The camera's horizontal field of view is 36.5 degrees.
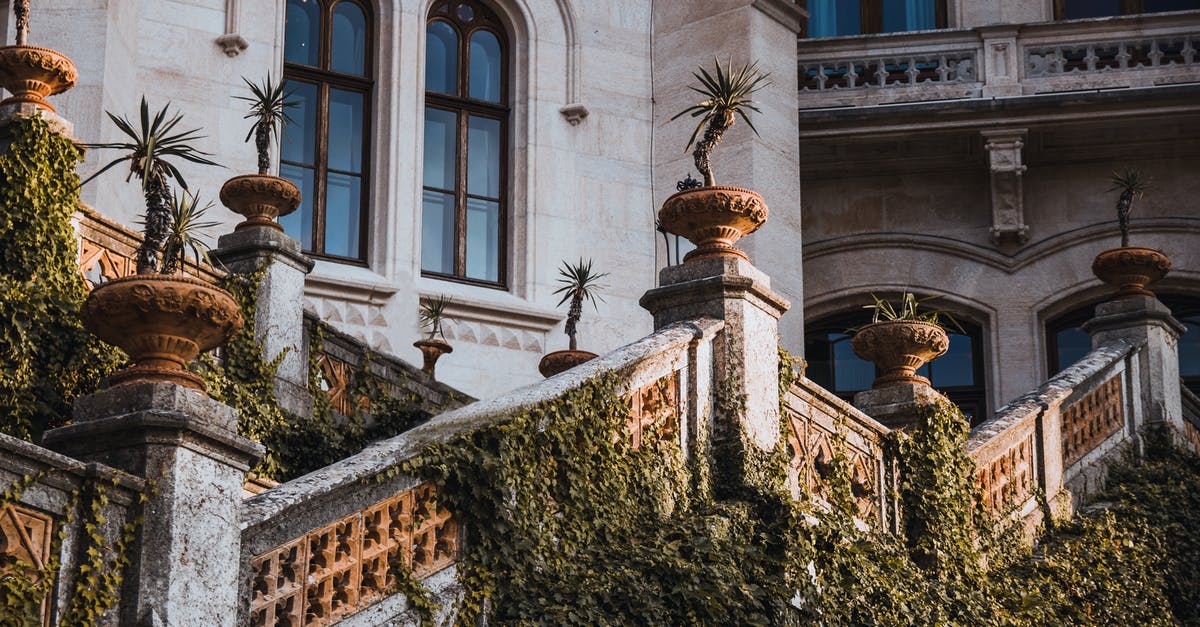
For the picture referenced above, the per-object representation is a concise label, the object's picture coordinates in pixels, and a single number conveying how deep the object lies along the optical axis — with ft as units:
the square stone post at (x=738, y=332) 32.48
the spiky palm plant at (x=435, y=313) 53.31
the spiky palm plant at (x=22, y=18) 37.14
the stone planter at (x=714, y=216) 33.68
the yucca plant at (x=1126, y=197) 48.08
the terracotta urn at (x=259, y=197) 39.60
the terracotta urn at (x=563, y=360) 46.91
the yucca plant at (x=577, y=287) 49.11
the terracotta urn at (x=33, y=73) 35.73
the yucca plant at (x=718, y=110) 34.32
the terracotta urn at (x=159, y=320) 23.95
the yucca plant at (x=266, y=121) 40.47
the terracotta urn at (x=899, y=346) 38.70
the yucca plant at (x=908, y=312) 39.52
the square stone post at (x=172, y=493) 22.71
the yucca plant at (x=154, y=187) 27.96
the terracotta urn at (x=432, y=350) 48.62
